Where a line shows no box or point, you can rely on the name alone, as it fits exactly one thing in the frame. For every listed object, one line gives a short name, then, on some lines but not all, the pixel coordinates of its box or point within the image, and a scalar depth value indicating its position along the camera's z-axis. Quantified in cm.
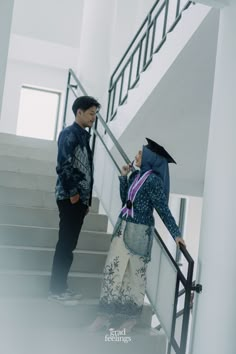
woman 252
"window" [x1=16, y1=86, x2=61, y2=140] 881
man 271
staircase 252
